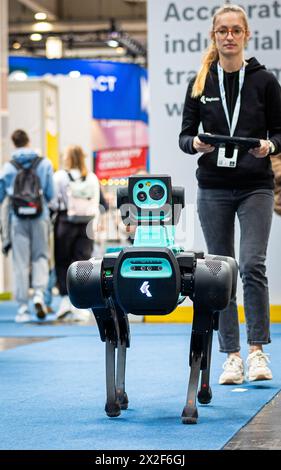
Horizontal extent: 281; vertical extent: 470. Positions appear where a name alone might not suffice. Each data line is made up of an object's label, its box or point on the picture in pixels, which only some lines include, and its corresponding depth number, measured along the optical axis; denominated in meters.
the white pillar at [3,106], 12.47
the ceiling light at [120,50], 31.10
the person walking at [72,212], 9.68
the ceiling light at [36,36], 28.06
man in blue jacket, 9.68
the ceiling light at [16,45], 28.38
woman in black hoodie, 4.93
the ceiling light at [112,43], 27.67
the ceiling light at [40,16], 27.49
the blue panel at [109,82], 22.41
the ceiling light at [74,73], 22.06
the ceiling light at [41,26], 28.08
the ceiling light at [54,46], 28.42
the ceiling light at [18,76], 14.57
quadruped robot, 3.77
